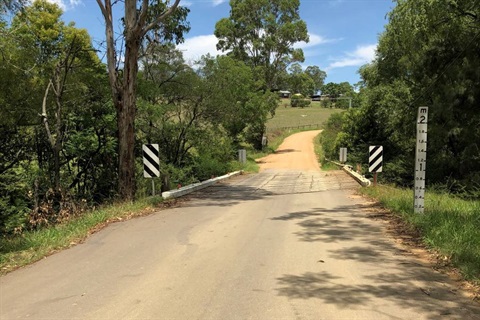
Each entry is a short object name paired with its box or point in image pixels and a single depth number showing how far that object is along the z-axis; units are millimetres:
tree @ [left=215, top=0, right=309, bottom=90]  52250
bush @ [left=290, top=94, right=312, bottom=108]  139500
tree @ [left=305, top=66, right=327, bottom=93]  178125
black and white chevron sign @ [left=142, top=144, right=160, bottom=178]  13359
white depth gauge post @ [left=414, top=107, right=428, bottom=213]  9422
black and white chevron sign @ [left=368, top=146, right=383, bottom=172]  16688
